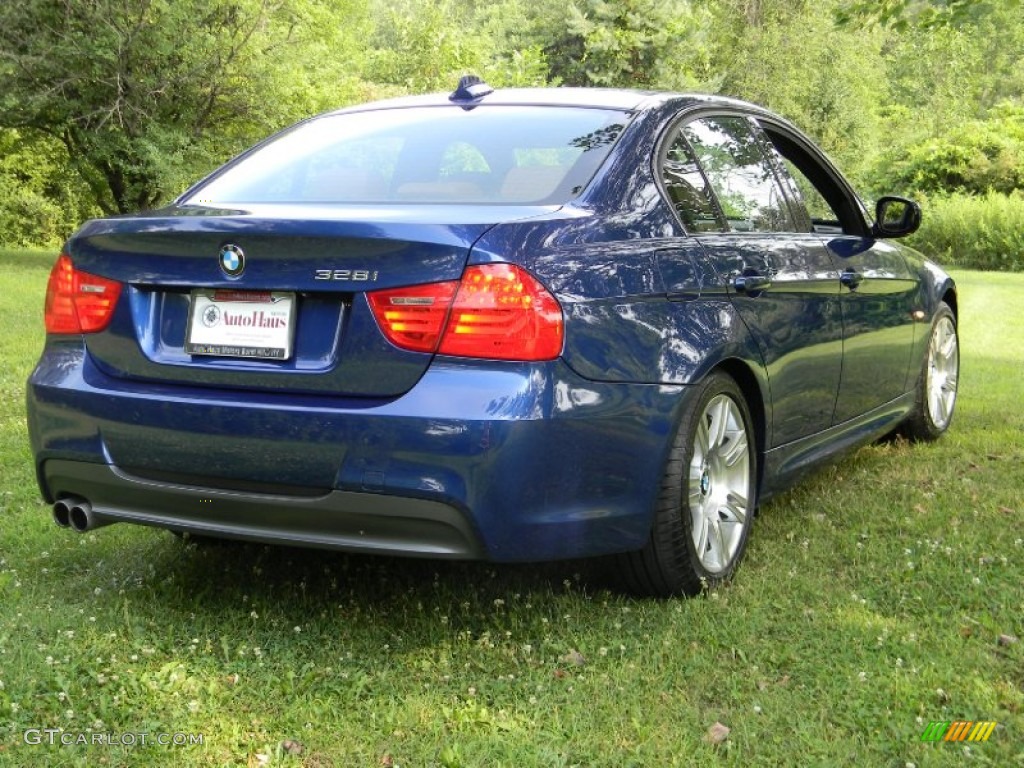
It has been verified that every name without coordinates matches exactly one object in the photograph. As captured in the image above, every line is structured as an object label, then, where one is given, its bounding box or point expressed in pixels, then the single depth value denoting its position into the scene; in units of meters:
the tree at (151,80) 19.81
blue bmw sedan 3.06
